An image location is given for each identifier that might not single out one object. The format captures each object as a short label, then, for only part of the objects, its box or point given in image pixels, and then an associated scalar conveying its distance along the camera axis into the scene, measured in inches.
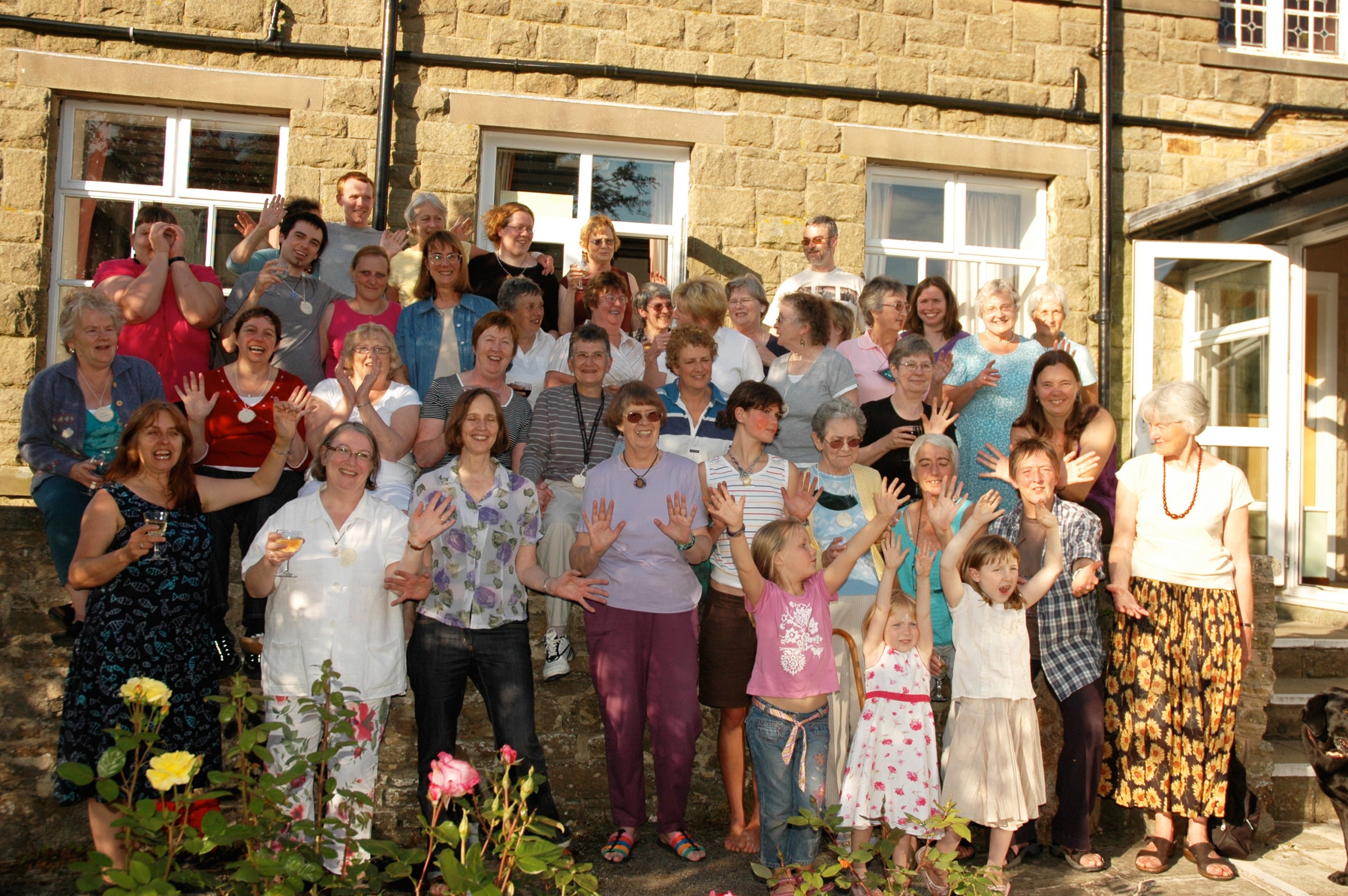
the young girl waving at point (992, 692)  150.0
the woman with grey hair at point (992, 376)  194.1
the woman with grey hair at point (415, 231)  227.8
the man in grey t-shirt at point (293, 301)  195.6
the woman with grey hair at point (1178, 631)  161.6
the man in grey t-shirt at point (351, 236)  227.9
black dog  156.9
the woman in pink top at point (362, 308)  198.1
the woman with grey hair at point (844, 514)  156.1
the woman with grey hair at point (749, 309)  212.2
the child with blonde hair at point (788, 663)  143.1
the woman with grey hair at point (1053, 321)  215.3
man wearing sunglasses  246.1
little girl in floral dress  146.3
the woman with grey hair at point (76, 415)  157.5
